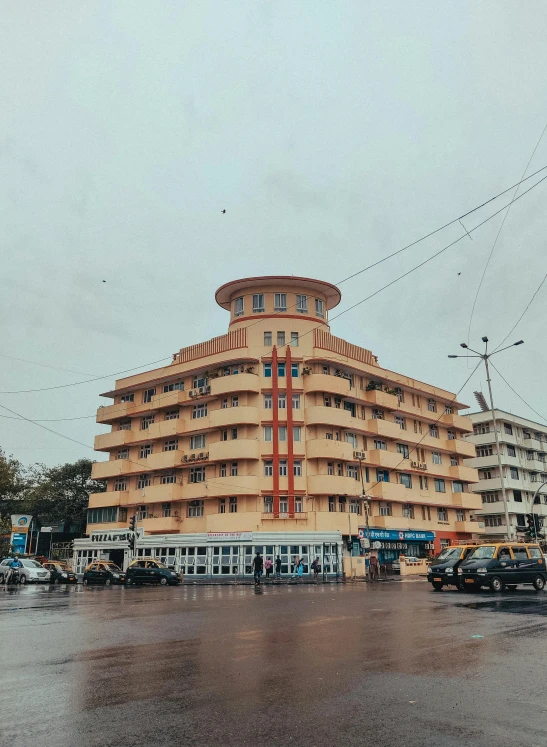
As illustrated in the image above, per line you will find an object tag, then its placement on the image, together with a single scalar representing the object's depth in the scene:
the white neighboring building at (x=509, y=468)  63.41
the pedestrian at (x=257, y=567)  32.47
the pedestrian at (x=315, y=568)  37.04
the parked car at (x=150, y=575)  35.41
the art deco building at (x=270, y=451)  41.62
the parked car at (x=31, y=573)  34.59
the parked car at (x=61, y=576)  36.76
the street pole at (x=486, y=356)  31.97
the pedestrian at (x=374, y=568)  36.69
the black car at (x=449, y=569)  24.33
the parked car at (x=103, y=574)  37.24
